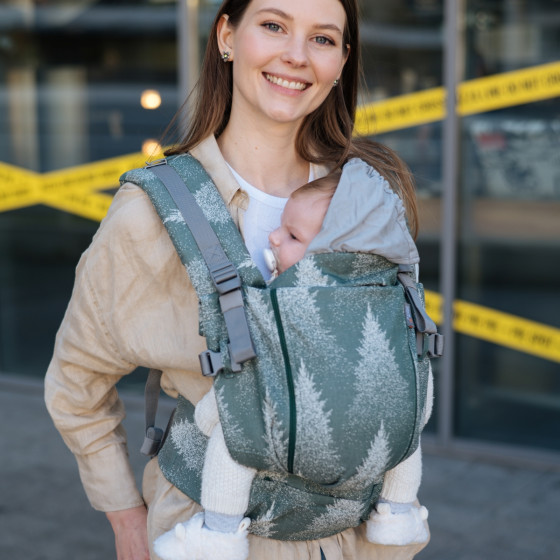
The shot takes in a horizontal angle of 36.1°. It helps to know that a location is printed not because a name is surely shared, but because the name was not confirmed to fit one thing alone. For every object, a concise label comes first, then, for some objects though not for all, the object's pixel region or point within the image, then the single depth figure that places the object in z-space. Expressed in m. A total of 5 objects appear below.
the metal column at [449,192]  4.51
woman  1.71
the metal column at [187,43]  5.09
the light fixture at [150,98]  5.31
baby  1.54
